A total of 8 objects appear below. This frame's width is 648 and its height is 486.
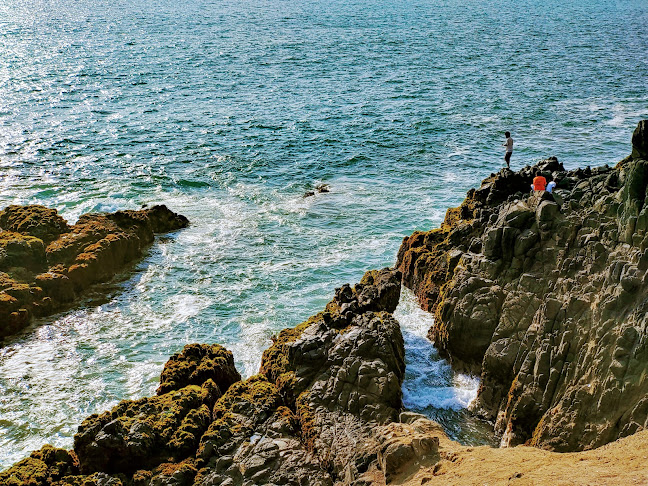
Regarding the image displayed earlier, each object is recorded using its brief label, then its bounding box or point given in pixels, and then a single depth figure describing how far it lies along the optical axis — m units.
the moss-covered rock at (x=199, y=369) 17.83
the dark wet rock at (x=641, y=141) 17.03
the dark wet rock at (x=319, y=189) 35.28
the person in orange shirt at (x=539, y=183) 21.08
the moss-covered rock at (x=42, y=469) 14.20
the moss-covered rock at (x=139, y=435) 14.76
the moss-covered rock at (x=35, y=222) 27.41
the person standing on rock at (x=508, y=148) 31.02
